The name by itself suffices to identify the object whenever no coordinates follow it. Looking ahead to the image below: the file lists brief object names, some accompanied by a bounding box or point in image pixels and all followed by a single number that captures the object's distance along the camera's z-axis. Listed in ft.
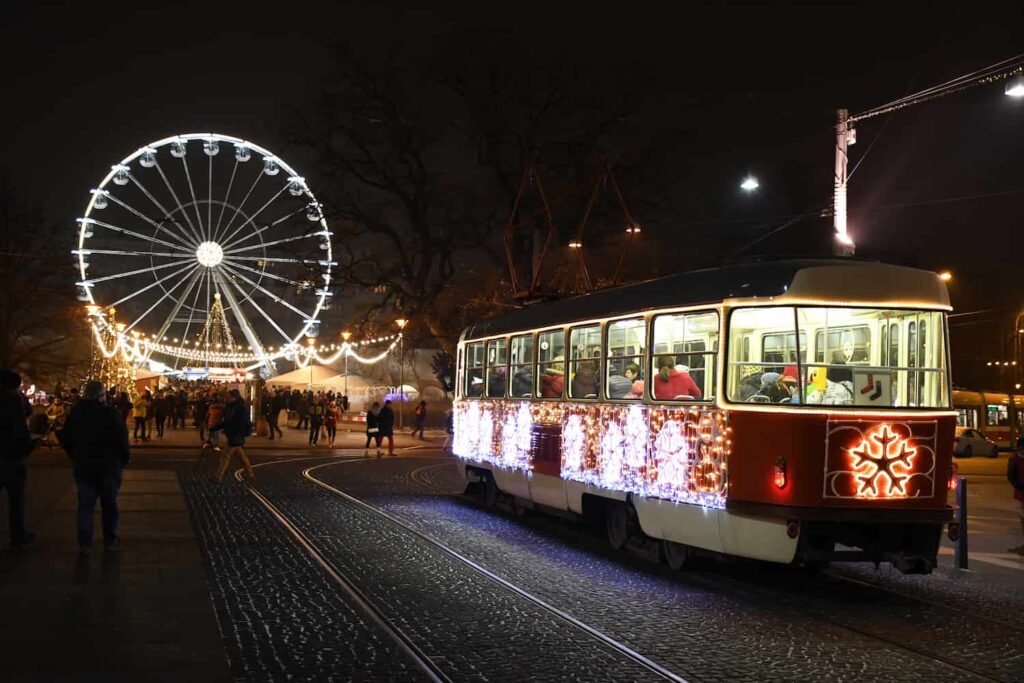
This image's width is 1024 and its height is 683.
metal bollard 43.01
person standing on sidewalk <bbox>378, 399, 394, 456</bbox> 110.32
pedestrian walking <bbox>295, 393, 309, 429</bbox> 162.86
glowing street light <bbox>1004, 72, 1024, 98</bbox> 57.62
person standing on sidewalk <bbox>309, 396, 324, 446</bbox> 128.67
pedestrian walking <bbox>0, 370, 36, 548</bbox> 40.63
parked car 163.12
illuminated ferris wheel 138.21
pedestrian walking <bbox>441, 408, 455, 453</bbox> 80.74
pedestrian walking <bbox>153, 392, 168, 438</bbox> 129.59
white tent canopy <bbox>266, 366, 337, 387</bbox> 201.05
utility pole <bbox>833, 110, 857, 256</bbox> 68.74
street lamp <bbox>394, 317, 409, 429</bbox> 147.60
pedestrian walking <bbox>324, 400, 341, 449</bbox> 132.67
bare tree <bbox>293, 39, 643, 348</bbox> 133.49
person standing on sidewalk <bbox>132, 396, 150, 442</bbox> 124.36
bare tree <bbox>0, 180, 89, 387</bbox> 159.12
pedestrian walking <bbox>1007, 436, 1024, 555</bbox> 46.96
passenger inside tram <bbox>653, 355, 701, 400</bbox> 39.27
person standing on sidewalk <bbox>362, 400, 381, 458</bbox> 112.16
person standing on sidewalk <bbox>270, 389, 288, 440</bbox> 142.31
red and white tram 35.29
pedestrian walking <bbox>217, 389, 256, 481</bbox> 73.72
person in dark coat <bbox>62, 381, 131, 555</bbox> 40.83
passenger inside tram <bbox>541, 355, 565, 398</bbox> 50.57
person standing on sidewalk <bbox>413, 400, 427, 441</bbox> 155.53
